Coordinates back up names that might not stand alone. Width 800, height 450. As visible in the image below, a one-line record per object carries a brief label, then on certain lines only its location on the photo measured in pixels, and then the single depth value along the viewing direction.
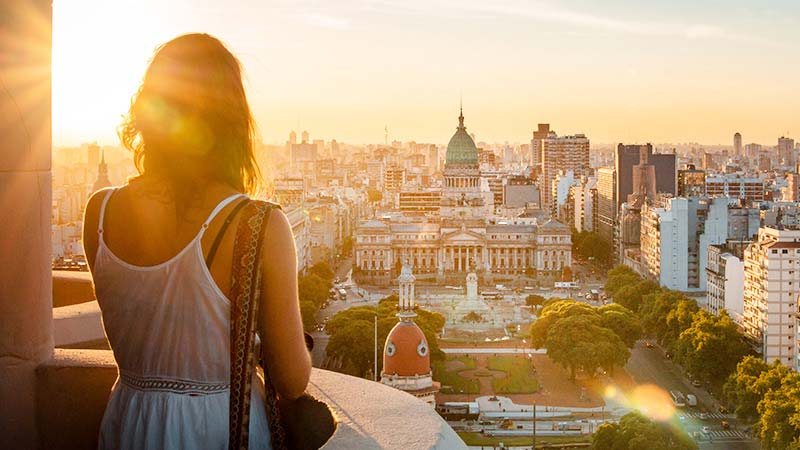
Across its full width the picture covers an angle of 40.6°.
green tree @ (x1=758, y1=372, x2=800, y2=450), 26.86
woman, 3.54
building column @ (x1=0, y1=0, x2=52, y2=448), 4.41
